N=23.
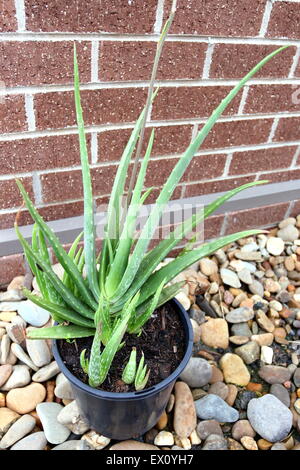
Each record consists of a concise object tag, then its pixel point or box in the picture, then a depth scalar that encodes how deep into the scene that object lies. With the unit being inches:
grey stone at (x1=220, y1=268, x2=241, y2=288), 53.4
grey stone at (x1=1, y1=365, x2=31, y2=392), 39.8
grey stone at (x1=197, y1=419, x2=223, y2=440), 38.3
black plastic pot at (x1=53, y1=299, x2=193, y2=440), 30.4
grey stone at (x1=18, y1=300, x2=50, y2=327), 44.9
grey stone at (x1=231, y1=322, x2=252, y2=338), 48.4
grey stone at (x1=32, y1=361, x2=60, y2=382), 40.4
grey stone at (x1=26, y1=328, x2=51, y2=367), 41.4
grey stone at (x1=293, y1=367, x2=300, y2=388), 44.3
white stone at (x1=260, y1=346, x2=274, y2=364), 46.1
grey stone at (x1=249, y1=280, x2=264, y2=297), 53.2
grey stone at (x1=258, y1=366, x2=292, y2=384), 44.1
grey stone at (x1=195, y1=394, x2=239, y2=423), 39.8
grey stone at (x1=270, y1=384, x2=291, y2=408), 42.3
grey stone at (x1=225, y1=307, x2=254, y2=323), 49.0
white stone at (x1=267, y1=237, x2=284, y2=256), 59.1
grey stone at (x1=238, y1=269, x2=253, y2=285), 53.9
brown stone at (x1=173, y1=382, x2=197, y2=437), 38.2
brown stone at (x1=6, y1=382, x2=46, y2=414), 38.6
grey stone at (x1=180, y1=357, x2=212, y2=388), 41.8
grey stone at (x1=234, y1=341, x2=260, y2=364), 45.6
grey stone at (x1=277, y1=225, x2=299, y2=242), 61.6
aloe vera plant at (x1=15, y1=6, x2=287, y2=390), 27.5
